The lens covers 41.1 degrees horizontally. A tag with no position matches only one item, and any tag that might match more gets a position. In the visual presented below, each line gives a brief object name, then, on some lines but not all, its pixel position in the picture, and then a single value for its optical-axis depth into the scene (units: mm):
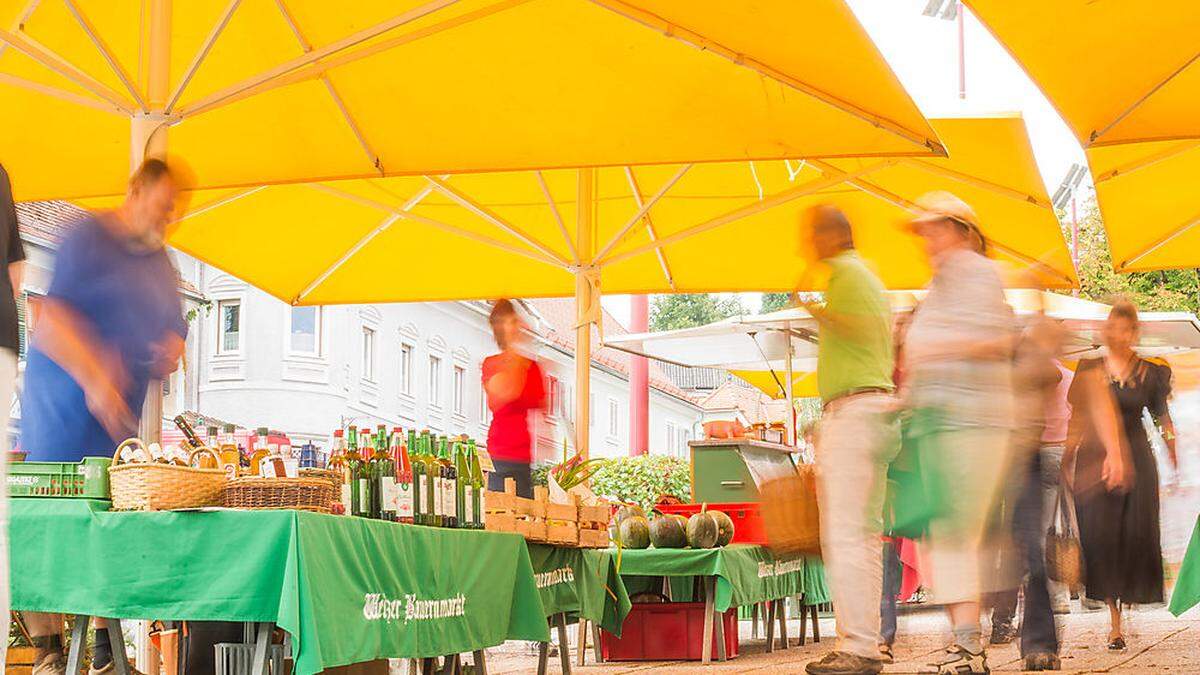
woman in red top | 9070
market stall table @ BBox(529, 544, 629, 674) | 7953
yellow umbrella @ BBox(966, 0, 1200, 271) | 7730
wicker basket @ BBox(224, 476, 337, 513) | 5156
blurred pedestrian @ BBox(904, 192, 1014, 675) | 6402
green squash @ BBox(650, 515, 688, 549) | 9992
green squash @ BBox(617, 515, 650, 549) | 10094
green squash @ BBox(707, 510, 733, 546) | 10180
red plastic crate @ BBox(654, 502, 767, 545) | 11125
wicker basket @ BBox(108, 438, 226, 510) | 5039
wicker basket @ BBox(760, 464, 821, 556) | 6957
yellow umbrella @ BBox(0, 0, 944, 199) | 7562
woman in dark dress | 9242
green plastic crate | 5176
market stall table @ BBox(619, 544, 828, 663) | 9703
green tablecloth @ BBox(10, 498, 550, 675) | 4961
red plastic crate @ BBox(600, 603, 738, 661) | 10148
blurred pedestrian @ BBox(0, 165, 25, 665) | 4215
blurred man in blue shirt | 5898
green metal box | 11375
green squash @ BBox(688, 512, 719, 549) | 9953
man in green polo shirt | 6246
